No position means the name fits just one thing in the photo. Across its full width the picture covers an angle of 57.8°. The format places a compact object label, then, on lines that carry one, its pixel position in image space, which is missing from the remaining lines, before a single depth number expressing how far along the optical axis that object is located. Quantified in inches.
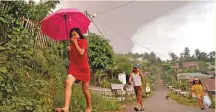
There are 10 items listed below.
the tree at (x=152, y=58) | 3678.8
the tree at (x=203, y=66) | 2541.3
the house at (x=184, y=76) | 1981.0
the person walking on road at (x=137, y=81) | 257.2
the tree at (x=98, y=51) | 489.0
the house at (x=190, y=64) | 2903.9
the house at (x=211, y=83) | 1388.9
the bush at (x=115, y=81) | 801.4
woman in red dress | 127.8
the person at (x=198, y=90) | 308.0
